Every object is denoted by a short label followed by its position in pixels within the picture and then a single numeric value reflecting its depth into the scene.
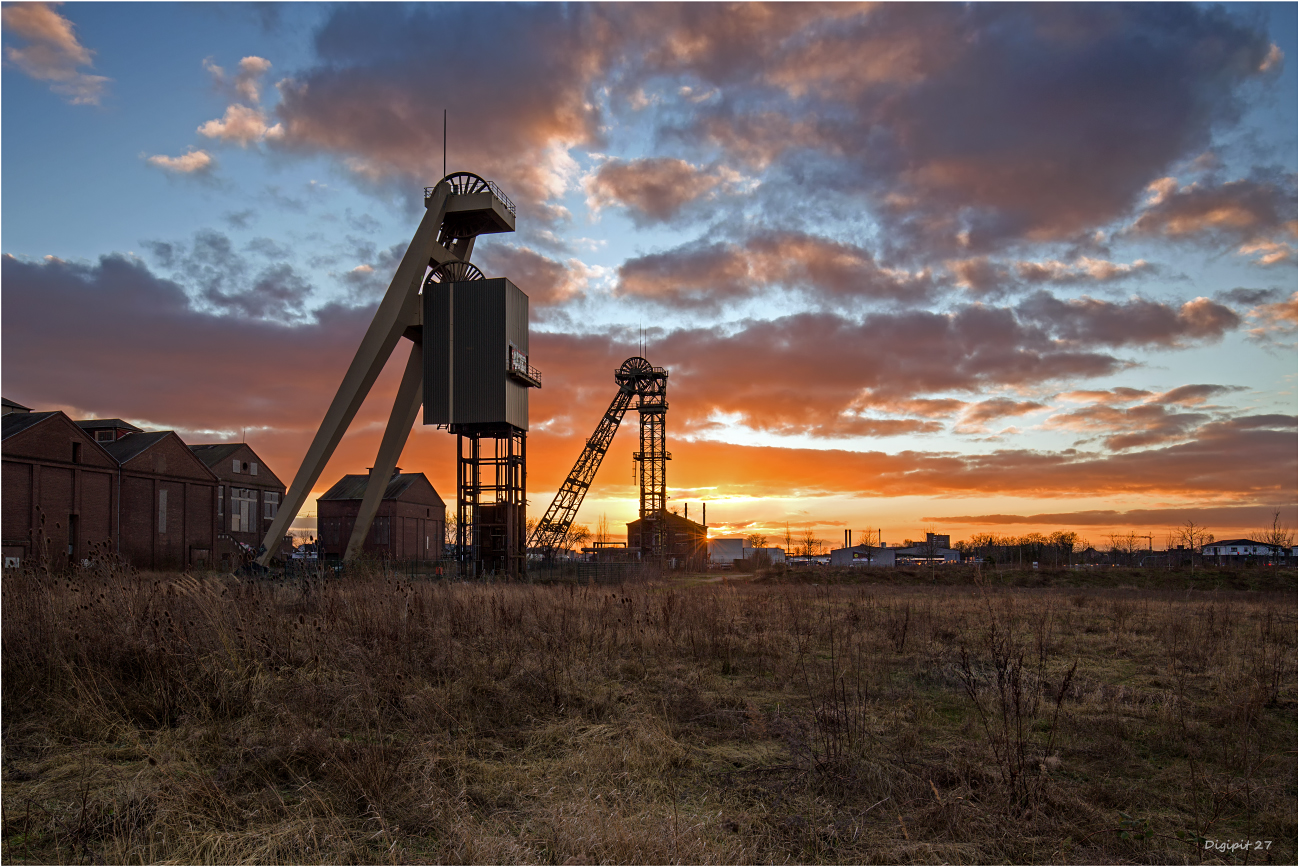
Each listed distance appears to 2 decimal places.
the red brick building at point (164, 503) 46.31
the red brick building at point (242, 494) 56.59
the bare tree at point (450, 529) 92.41
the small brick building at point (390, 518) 65.69
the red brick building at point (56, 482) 38.03
